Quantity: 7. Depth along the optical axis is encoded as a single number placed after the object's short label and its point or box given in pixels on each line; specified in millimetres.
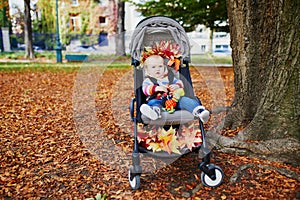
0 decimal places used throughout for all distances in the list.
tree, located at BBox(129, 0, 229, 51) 11766
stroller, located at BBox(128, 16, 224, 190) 2855
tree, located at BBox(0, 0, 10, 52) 26845
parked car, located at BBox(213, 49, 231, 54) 25272
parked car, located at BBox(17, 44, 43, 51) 29206
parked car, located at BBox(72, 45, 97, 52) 30147
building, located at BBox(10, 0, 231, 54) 29783
